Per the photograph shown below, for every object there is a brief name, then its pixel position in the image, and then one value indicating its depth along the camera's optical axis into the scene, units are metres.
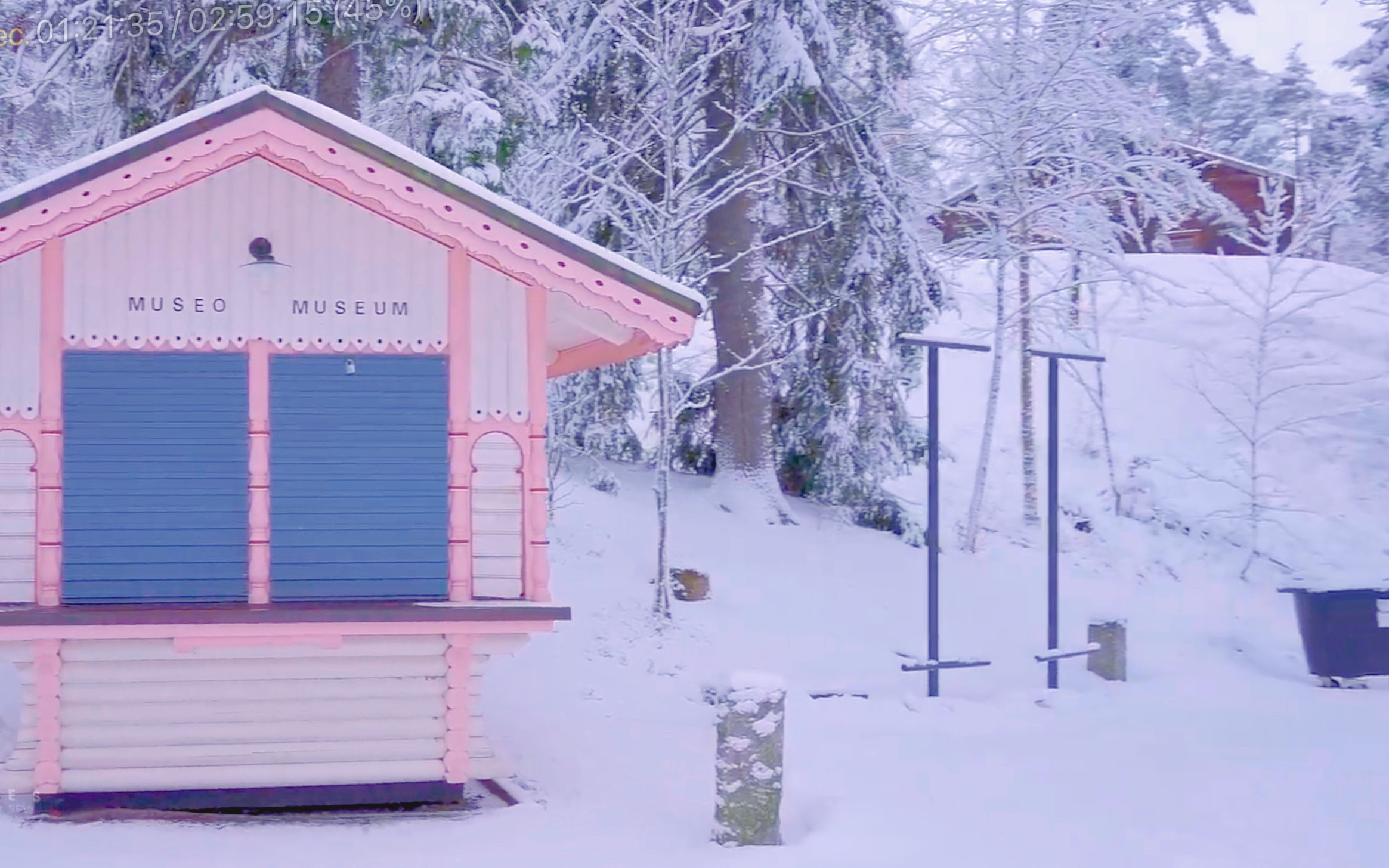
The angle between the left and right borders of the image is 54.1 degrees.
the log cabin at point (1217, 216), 22.44
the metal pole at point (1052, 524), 11.46
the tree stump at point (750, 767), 6.97
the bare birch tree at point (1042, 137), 16.97
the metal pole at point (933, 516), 10.72
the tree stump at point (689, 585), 13.55
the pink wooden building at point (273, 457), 7.10
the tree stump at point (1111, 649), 12.55
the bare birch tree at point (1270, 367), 19.23
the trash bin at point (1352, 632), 12.90
